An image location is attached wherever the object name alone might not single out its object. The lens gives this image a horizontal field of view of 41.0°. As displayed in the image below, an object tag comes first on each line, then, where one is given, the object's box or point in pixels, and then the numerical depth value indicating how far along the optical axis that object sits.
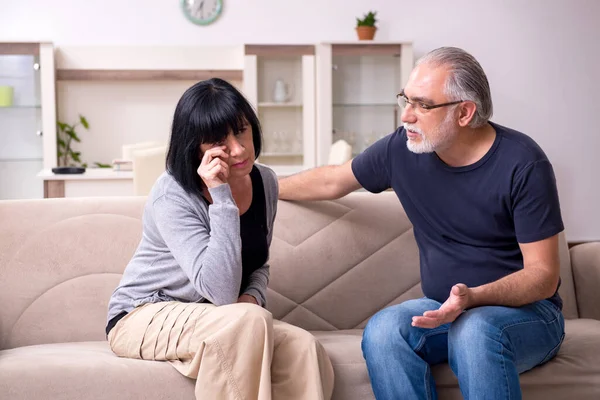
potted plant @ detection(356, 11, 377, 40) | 5.89
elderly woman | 1.75
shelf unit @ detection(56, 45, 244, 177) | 5.93
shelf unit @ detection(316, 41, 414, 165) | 5.83
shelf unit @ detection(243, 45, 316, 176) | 5.82
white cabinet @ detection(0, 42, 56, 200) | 5.54
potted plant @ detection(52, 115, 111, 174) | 5.85
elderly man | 1.83
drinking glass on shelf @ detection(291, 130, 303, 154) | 5.94
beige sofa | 2.04
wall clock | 6.05
